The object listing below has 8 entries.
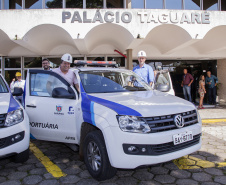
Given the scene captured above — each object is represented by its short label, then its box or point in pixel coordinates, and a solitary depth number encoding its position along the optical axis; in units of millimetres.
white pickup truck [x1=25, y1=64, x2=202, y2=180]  2504
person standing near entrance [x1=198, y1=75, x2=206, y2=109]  10461
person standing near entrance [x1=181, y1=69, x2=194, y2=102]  11023
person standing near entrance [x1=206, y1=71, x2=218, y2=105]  11978
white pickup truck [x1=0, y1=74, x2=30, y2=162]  2949
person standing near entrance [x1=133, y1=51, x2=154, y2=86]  5527
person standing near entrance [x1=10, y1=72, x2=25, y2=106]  7480
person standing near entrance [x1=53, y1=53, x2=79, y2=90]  4000
